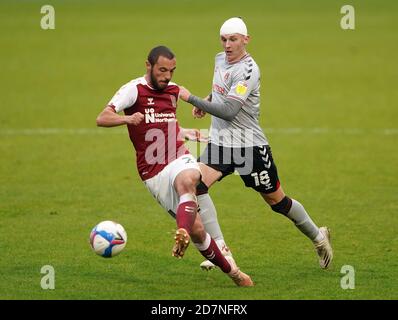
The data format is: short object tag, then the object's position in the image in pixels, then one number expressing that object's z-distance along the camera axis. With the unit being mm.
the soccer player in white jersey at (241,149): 11195
